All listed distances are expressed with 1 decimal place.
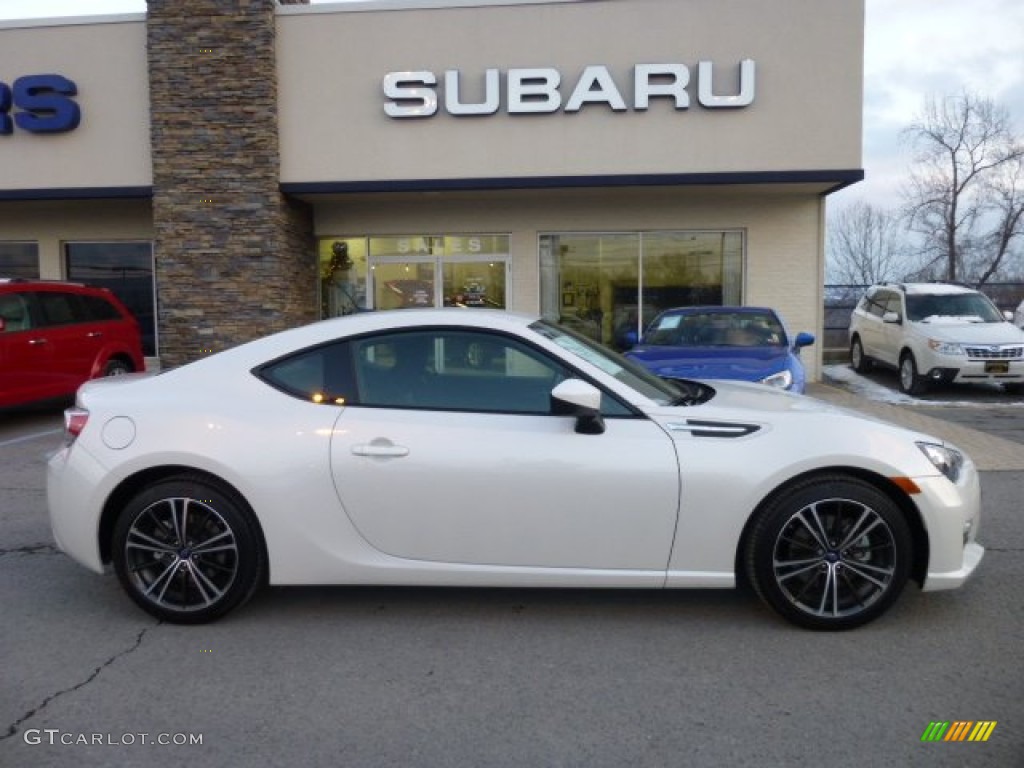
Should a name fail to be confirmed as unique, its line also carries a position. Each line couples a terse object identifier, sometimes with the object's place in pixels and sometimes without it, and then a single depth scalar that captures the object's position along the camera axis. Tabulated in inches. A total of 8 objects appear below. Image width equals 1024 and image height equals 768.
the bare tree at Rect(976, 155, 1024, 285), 1365.7
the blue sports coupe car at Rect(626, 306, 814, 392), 300.8
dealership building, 483.2
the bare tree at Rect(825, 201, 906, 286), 1863.9
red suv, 374.3
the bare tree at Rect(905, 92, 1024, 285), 1357.0
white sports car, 146.2
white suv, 488.4
